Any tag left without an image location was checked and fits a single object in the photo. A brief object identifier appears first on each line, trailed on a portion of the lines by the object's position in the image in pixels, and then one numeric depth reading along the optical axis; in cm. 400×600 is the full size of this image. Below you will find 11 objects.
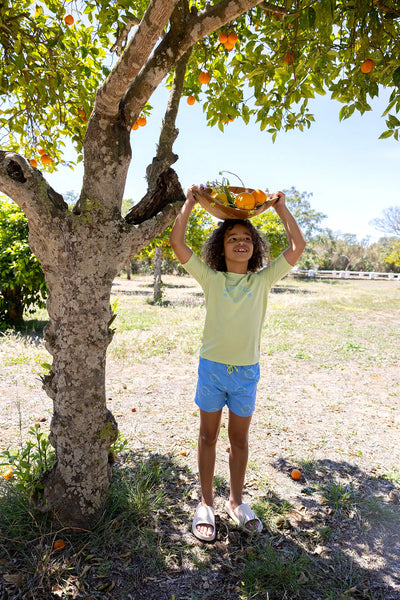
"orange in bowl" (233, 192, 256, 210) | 211
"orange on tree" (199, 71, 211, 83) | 308
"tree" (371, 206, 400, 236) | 4288
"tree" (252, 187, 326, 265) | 5284
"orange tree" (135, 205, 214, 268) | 1353
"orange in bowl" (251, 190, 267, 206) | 219
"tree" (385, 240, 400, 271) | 3052
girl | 216
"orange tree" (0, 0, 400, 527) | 189
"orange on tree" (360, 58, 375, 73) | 225
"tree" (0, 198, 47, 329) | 653
